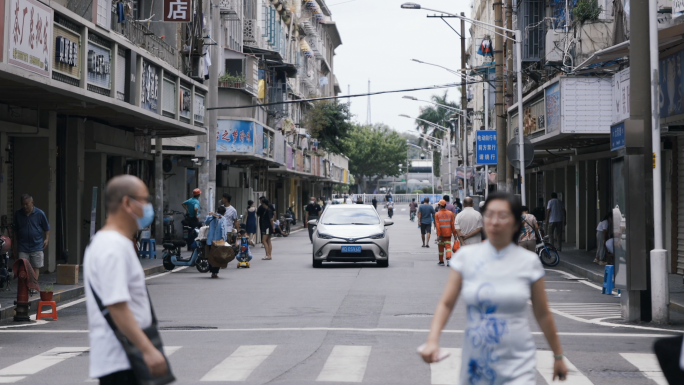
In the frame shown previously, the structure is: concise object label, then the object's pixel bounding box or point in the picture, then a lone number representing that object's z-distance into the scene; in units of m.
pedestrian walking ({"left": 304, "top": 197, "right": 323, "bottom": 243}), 48.20
